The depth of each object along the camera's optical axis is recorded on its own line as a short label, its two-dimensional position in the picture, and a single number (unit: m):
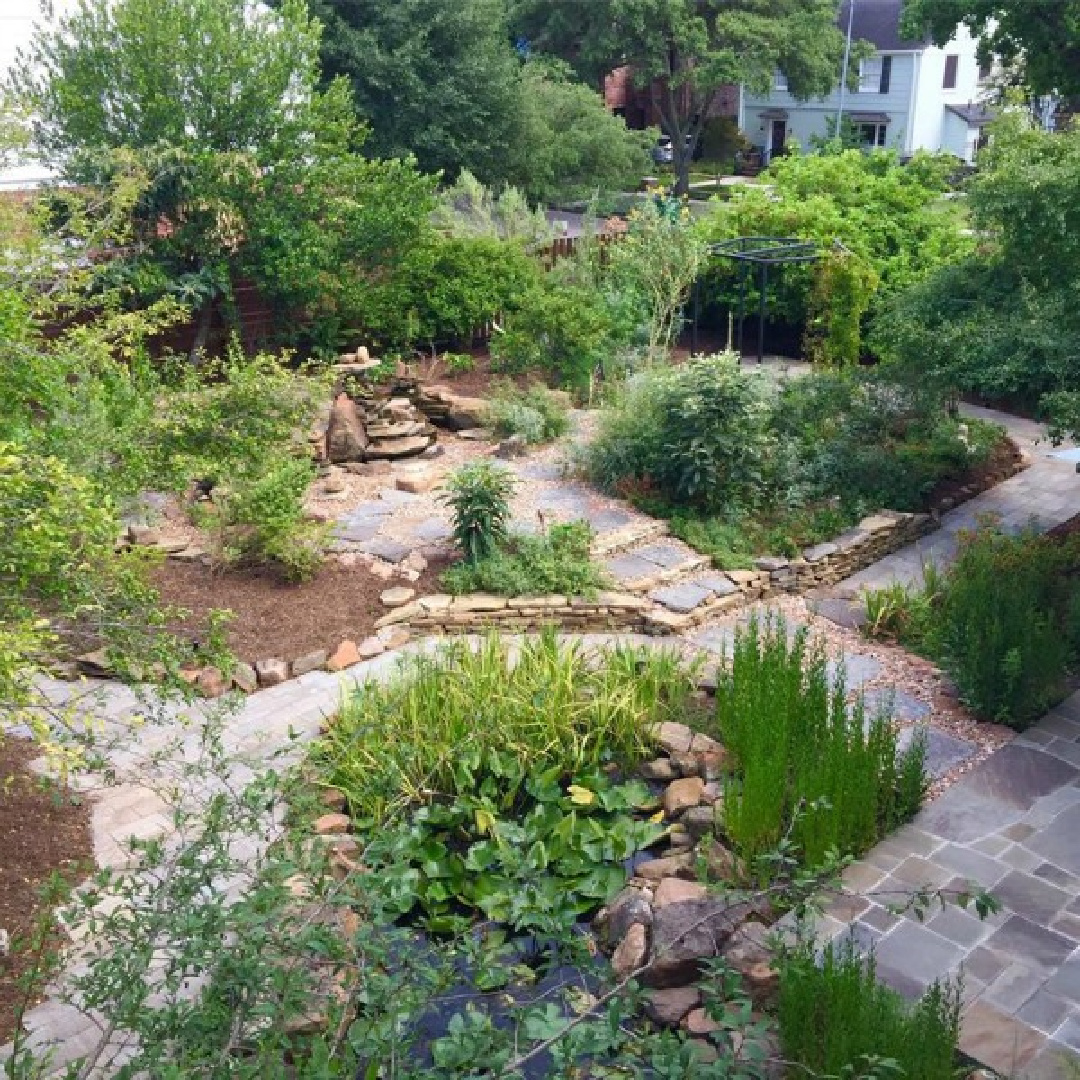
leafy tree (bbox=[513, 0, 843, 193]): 28.87
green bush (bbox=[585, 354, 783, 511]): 9.55
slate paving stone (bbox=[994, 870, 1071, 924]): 5.50
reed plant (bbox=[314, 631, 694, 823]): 6.48
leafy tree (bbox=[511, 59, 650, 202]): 21.66
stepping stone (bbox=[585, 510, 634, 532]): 9.53
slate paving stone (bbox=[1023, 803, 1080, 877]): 5.87
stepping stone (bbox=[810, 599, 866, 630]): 8.53
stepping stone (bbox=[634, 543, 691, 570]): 9.10
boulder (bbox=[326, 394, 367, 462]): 10.89
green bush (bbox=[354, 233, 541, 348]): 13.22
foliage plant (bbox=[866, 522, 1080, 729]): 7.15
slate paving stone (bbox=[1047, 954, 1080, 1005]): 4.97
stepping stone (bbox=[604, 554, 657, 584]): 8.89
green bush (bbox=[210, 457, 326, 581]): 8.53
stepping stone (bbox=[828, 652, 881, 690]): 7.64
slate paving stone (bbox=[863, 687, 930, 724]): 7.22
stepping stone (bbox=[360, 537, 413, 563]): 9.04
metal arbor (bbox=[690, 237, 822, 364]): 13.02
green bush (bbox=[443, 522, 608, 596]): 8.47
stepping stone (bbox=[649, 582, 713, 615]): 8.56
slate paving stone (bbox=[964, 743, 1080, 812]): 6.44
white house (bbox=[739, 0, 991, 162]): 35.81
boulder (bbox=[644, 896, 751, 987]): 5.12
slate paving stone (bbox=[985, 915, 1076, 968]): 5.20
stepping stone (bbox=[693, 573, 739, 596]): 8.81
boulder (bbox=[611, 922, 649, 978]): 5.28
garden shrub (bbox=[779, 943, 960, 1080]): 4.20
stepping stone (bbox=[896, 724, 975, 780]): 6.72
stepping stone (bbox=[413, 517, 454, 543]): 9.36
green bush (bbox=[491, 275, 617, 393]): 12.30
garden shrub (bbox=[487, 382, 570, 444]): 11.25
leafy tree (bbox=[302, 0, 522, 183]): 20.56
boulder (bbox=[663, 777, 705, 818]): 6.44
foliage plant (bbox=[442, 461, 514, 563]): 8.56
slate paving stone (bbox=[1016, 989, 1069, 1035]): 4.80
